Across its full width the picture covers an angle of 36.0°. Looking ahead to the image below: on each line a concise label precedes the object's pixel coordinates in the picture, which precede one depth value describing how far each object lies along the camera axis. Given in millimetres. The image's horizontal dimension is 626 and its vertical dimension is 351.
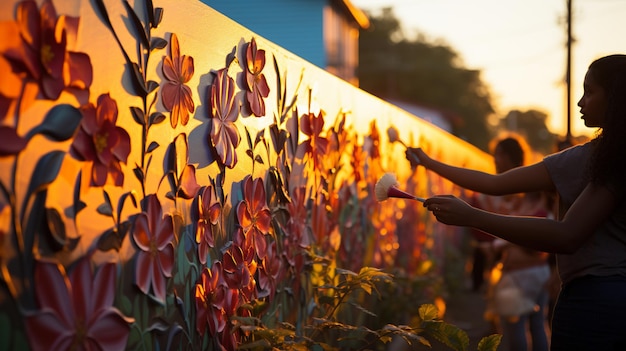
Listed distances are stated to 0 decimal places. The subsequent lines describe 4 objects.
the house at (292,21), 26936
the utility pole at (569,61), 27578
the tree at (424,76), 70125
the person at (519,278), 6676
